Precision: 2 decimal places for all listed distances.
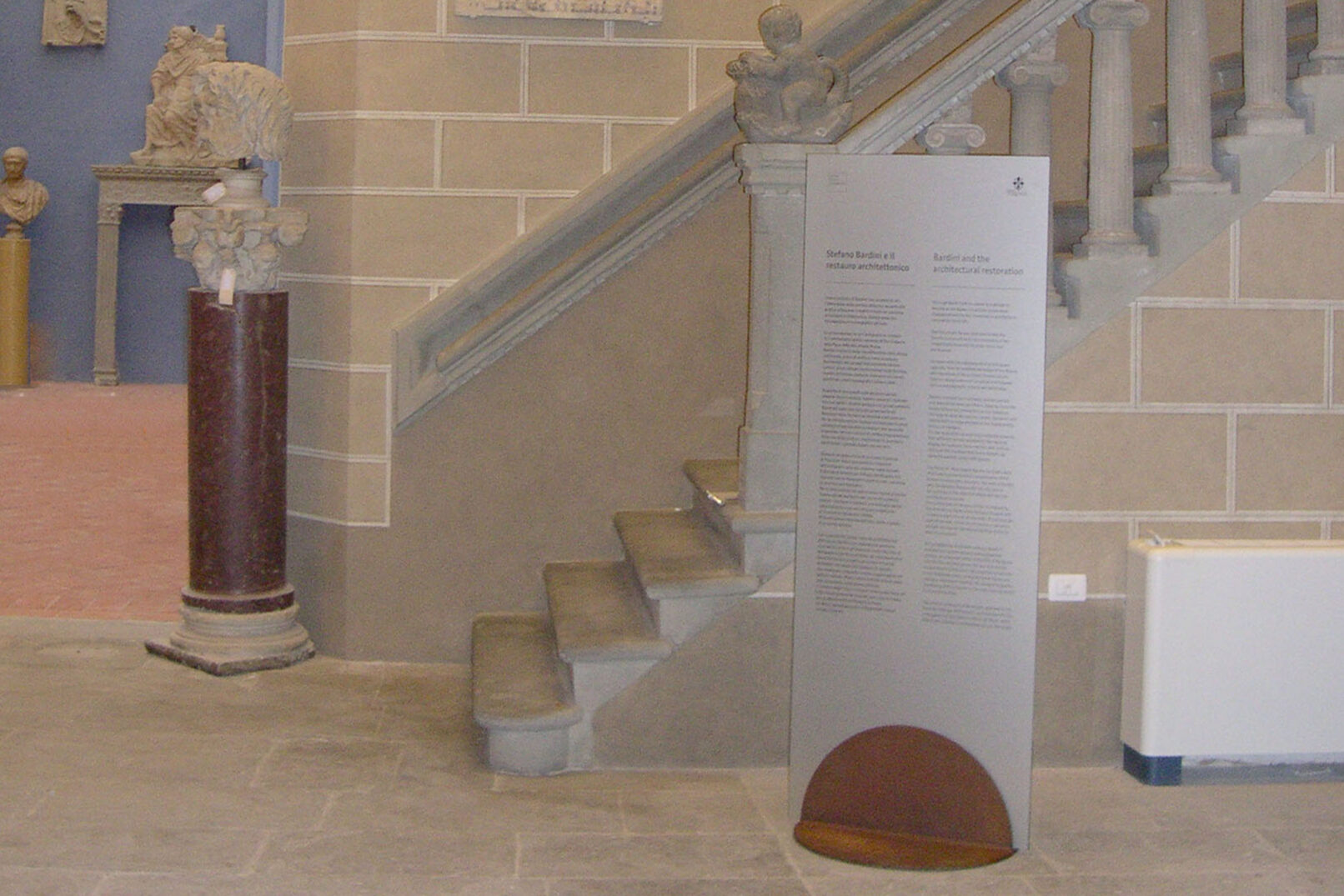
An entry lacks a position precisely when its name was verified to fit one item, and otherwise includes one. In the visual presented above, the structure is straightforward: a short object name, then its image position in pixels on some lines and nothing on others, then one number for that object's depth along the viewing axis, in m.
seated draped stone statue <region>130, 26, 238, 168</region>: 13.78
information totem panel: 3.58
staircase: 4.11
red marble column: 5.16
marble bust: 13.67
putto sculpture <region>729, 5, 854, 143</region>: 4.02
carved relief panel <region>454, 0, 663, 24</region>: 5.30
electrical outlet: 4.24
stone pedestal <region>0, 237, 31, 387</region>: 13.53
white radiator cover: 4.04
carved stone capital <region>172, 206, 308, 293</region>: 5.17
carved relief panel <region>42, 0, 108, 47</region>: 14.14
